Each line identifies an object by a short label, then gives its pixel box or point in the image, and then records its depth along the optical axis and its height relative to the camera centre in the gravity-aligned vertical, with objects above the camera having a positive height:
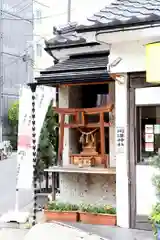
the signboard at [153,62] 7.48 +1.43
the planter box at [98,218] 9.05 -1.57
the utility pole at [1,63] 35.04 +6.78
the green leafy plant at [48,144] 13.39 +0.03
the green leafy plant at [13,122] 34.91 +1.93
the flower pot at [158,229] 7.16 -1.40
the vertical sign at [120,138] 8.84 +0.14
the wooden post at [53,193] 10.52 -1.17
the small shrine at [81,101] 9.54 +1.10
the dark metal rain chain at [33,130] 9.46 +0.33
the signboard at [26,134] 9.72 +0.25
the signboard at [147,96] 8.48 +0.98
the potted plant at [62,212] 9.48 -1.48
